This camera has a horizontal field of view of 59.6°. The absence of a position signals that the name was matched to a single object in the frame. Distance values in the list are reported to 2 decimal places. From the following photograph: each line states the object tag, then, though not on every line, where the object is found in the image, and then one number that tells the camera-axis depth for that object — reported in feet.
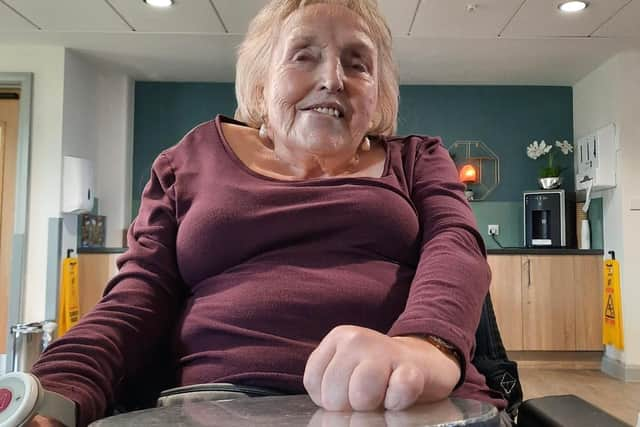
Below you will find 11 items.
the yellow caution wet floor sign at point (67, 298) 11.84
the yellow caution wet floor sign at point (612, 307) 11.94
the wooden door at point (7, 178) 12.79
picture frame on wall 12.89
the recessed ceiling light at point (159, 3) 9.76
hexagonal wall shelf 14.73
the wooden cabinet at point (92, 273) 12.47
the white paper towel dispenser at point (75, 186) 12.09
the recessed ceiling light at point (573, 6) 9.47
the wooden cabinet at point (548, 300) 12.62
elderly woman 2.00
